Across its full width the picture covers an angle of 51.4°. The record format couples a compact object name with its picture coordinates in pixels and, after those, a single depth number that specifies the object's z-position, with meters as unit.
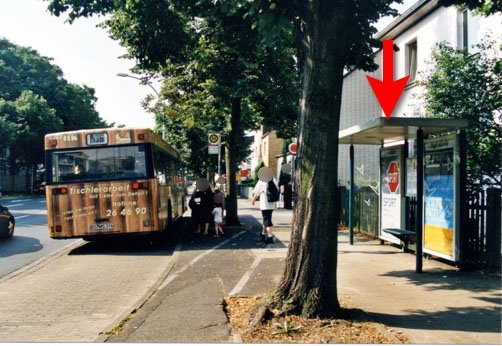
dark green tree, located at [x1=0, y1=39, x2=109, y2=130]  50.62
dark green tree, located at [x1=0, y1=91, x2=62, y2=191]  46.78
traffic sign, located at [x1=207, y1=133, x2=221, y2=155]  18.06
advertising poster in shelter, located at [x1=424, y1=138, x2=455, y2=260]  8.86
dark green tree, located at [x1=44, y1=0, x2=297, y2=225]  8.71
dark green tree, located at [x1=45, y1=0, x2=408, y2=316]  5.69
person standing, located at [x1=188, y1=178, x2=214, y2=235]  15.07
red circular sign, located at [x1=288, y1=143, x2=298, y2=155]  18.73
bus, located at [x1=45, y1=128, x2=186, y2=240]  12.11
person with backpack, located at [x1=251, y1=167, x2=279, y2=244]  12.27
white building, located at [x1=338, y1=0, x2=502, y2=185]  14.55
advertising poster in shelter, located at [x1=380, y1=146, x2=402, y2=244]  11.29
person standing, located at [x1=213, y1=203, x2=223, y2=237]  14.93
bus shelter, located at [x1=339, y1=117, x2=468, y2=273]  8.45
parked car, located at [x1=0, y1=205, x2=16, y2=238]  14.45
